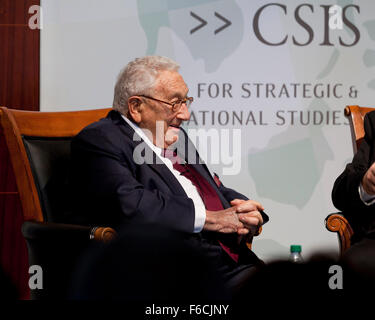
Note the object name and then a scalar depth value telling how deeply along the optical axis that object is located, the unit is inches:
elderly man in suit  185.6
